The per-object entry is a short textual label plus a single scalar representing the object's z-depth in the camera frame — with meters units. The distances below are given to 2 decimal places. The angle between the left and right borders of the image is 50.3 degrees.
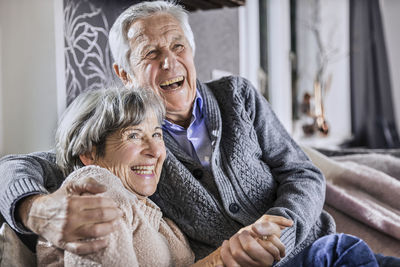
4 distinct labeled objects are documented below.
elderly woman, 0.72
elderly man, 0.83
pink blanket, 1.22
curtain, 3.41
